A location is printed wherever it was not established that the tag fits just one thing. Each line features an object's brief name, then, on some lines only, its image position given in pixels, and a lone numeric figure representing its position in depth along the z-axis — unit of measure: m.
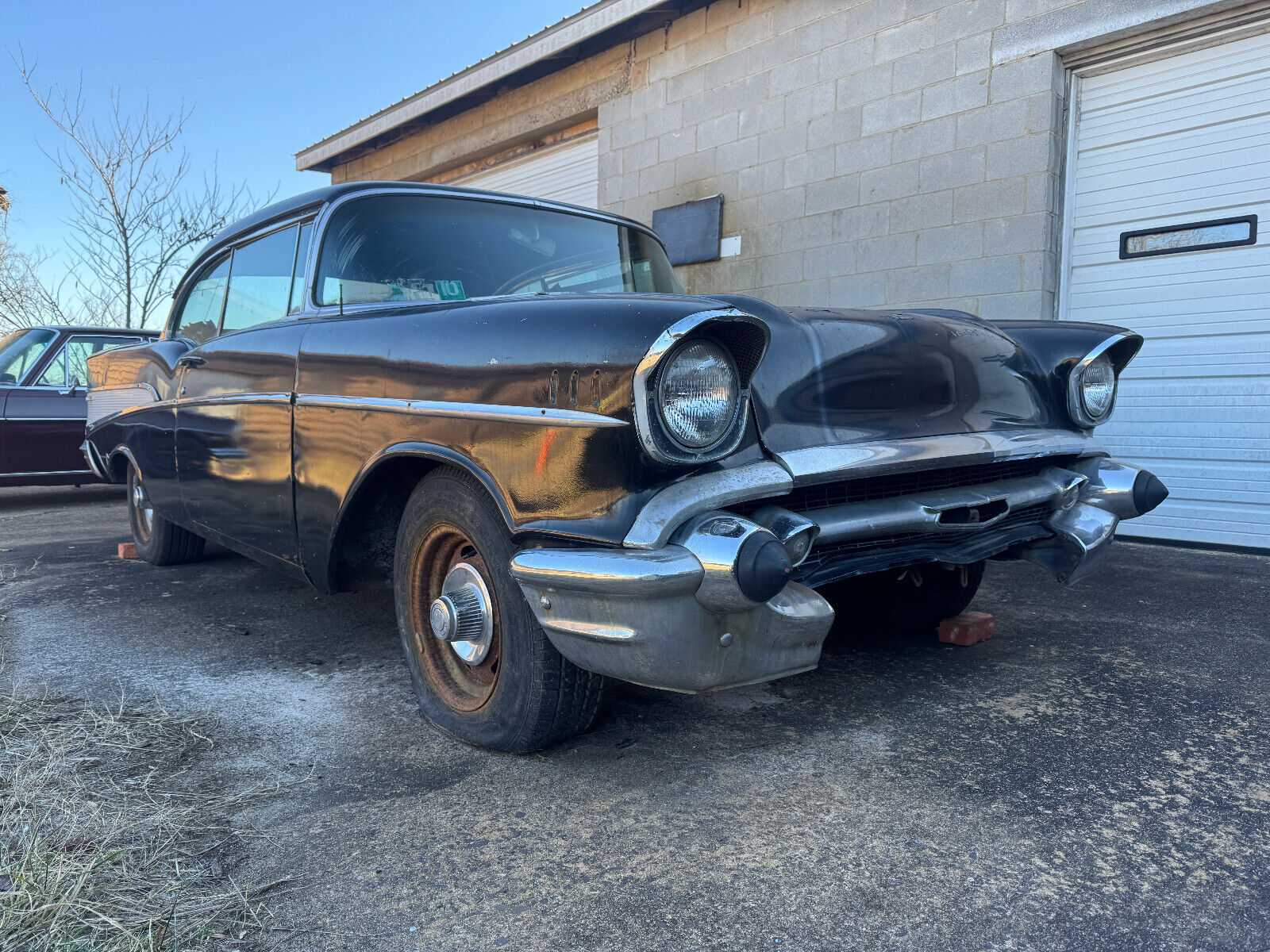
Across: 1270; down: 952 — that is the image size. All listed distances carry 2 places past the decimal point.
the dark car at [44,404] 6.54
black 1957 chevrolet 1.67
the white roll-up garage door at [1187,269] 4.62
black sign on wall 6.88
